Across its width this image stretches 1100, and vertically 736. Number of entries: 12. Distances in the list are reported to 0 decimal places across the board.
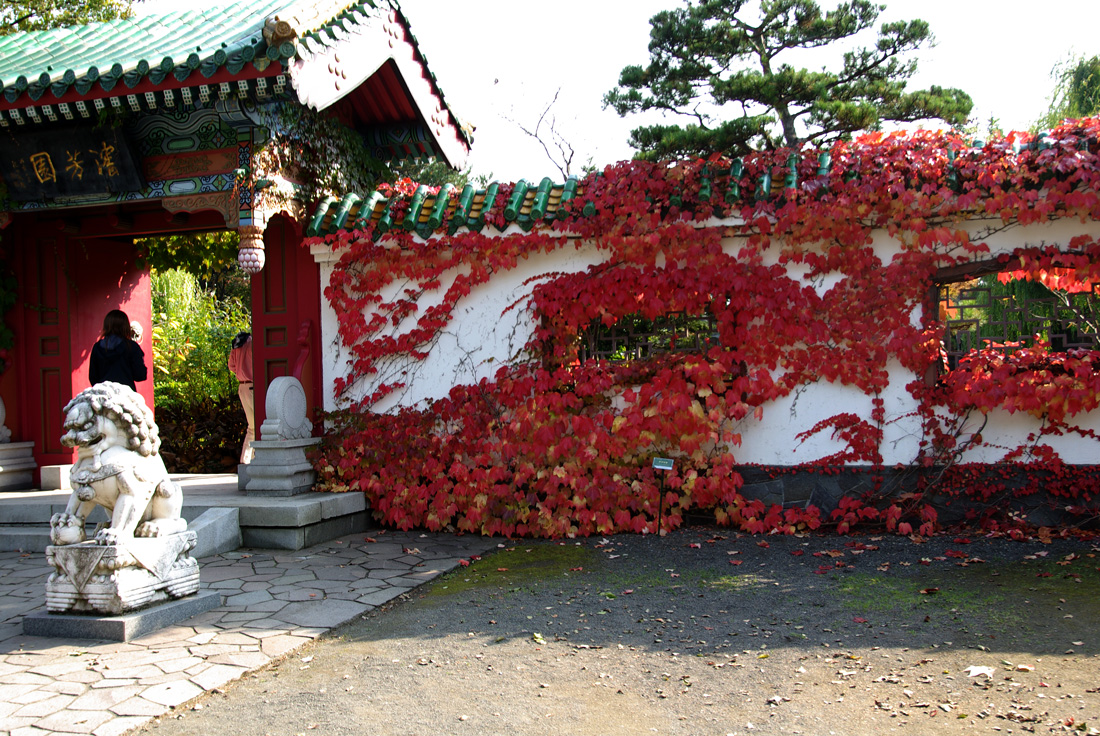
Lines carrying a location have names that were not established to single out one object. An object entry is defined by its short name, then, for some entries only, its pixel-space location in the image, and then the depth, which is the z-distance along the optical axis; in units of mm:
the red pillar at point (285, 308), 7895
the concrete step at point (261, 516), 6457
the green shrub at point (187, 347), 12789
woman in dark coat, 7766
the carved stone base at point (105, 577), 4352
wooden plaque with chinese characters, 7332
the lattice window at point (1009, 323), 6328
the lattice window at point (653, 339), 7121
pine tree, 15203
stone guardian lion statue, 4363
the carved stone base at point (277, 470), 7082
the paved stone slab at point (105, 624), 4289
